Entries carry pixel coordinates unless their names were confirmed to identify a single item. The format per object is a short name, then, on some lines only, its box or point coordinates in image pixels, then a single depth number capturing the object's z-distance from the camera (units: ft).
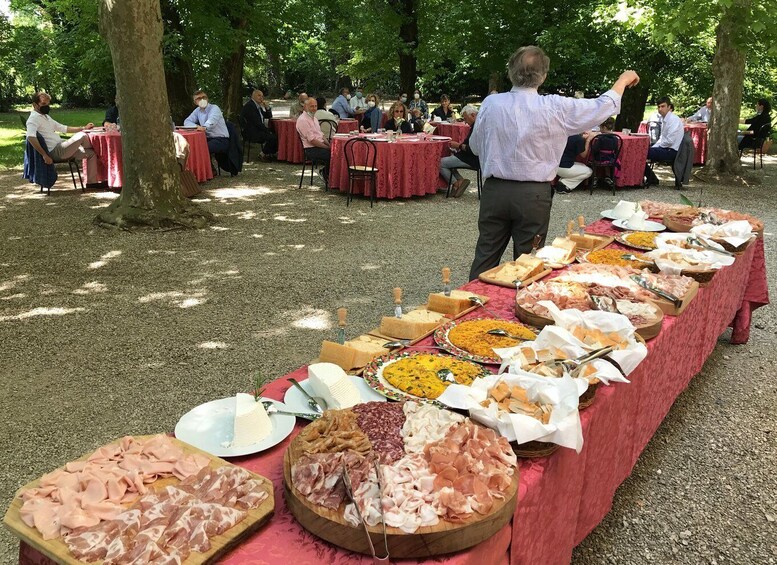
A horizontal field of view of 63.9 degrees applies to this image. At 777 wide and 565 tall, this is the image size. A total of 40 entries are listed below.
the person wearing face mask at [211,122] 35.70
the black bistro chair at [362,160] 30.22
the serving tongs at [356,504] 4.01
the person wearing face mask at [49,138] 29.89
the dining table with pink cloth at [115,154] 30.48
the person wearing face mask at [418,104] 51.01
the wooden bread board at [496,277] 9.93
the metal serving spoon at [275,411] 5.81
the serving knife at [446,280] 8.92
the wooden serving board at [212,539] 3.92
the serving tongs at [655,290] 8.80
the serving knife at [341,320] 7.27
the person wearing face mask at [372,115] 44.80
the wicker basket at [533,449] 5.36
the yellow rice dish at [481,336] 7.33
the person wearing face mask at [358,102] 54.19
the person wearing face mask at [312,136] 32.50
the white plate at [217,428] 5.30
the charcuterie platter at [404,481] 4.14
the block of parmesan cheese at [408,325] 8.01
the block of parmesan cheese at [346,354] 6.83
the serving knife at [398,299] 8.34
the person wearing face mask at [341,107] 50.08
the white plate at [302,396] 6.04
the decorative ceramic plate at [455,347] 7.04
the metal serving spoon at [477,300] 8.89
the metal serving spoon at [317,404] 5.97
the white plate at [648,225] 13.30
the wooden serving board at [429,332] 7.78
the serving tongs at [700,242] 11.51
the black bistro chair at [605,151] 33.50
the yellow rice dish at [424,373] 6.22
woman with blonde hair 40.57
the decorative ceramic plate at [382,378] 6.10
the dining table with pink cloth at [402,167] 30.76
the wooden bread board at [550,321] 7.80
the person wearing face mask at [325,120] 37.52
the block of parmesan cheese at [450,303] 8.81
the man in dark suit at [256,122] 41.86
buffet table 4.33
